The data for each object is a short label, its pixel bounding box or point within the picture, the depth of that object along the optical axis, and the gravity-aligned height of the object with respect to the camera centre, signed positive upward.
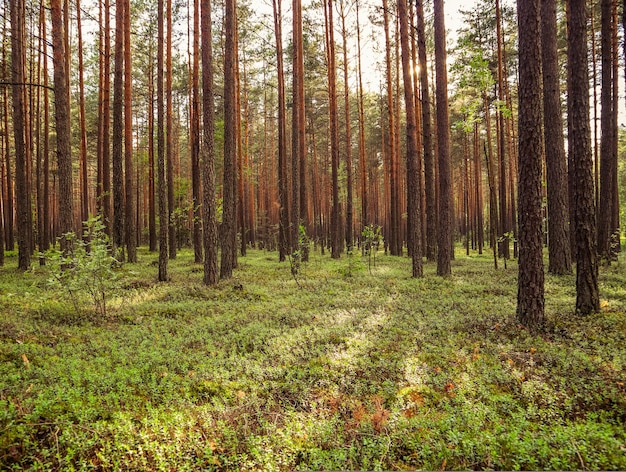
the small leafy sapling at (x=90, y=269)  7.52 -0.66
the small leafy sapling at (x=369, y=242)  14.52 -0.45
